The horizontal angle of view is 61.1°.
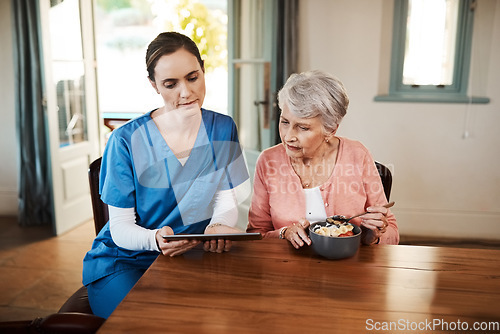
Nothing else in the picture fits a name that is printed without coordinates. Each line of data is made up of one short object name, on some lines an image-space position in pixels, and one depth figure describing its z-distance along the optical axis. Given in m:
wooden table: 0.83
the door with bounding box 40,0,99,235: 3.15
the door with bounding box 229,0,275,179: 3.01
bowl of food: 1.09
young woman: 1.22
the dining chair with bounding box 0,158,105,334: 0.89
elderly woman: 1.37
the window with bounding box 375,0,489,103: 3.26
